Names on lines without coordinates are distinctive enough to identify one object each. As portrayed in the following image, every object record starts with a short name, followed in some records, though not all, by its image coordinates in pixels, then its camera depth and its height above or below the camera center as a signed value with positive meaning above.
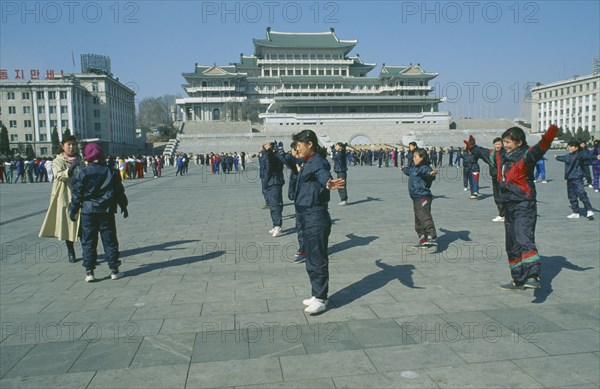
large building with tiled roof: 69.50 +10.87
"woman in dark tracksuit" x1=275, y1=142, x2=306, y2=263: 6.26 -0.11
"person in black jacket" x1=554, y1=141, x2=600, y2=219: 9.06 -0.57
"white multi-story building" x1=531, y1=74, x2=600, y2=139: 82.94 +8.95
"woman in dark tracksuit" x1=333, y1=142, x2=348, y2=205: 11.91 -0.25
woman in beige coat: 6.17 -0.51
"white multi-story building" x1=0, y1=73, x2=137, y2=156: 65.50 +7.24
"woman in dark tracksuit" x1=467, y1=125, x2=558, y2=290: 4.57 -0.56
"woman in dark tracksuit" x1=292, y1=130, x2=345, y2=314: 4.21 -0.57
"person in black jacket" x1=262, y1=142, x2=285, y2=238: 8.06 -0.56
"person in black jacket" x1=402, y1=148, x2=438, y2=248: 6.75 -0.63
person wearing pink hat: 5.43 -0.56
